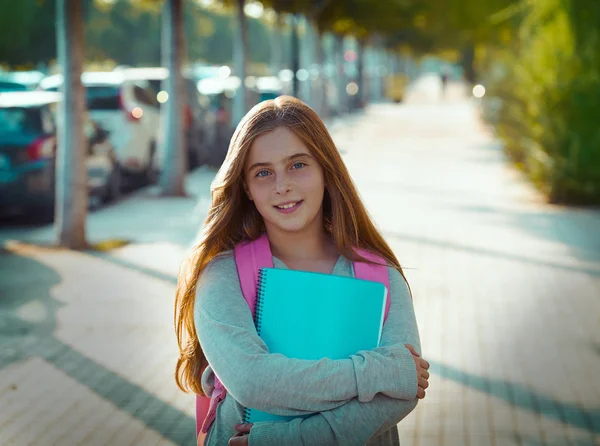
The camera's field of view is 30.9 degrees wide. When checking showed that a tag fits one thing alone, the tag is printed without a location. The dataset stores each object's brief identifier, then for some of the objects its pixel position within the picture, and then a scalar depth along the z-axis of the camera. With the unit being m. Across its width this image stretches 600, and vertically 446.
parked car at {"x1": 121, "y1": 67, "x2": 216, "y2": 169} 20.67
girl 2.67
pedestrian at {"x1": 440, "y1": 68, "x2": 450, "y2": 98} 70.12
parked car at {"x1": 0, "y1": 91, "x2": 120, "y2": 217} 13.09
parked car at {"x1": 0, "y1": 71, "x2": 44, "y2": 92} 29.47
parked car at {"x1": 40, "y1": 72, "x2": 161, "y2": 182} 16.36
